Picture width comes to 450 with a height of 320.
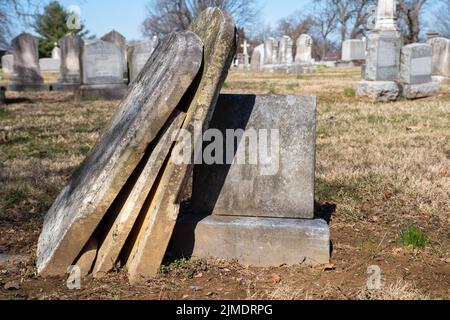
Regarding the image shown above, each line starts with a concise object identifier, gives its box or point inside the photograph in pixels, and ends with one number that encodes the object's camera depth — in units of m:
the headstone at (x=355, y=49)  43.00
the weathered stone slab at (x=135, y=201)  3.10
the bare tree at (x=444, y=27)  67.25
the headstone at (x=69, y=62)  19.09
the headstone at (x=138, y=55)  17.17
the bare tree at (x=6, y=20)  17.58
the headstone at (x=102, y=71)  16.31
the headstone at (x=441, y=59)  19.34
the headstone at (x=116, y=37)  23.48
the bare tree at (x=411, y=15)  36.44
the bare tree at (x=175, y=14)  49.16
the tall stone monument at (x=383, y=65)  13.73
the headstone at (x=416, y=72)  14.07
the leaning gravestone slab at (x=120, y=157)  3.00
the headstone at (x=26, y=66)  19.34
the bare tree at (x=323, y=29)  76.69
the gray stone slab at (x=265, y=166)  3.76
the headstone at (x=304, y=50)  37.43
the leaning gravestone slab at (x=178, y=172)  3.10
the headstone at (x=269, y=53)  40.81
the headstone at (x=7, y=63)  48.94
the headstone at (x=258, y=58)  41.58
